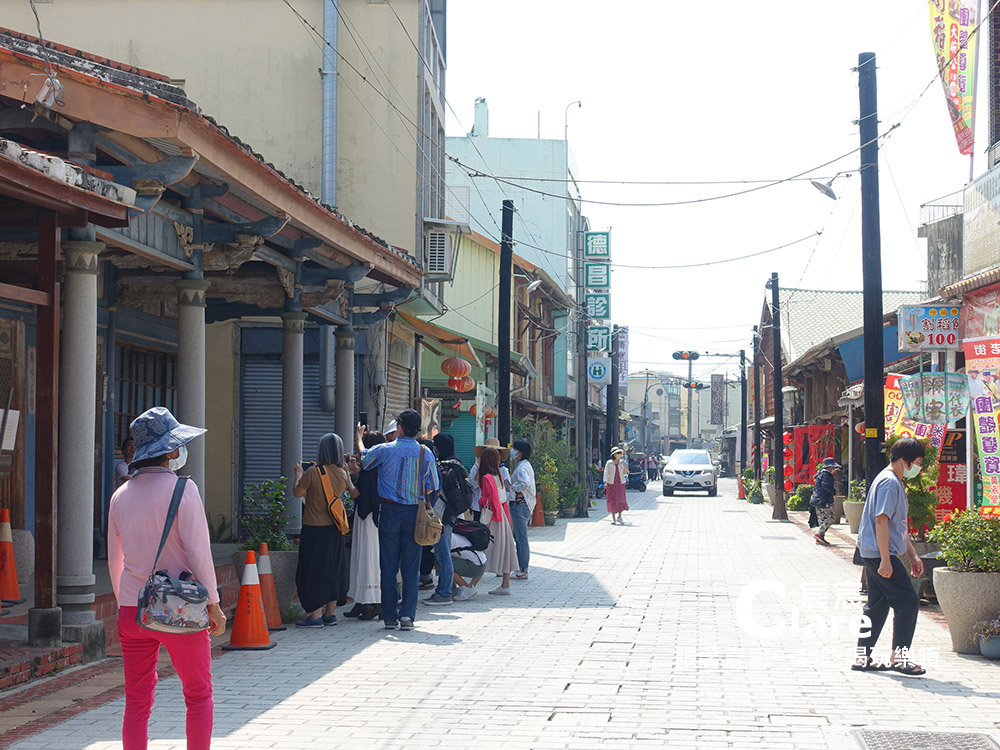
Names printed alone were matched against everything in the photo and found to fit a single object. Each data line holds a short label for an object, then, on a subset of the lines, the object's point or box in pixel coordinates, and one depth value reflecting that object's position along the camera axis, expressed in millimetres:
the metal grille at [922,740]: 6254
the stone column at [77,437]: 8531
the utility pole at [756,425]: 46069
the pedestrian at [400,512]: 10531
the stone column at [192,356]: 10938
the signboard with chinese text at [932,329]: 15078
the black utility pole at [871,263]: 14289
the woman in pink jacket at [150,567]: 5090
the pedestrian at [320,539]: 10547
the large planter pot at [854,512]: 20688
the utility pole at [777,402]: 31006
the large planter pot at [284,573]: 10734
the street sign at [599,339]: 46000
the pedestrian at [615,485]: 27344
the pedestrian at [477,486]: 13523
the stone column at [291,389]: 13750
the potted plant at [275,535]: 10734
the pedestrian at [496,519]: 13492
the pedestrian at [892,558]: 8281
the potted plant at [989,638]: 8922
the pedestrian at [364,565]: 11094
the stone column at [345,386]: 15867
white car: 46656
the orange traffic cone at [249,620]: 9430
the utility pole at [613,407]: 52028
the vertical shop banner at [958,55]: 15047
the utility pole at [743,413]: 52472
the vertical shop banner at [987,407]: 12828
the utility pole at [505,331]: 22641
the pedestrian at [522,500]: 14531
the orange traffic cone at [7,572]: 10039
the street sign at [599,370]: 46875
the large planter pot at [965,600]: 9016
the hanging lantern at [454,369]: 24312
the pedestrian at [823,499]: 20906
